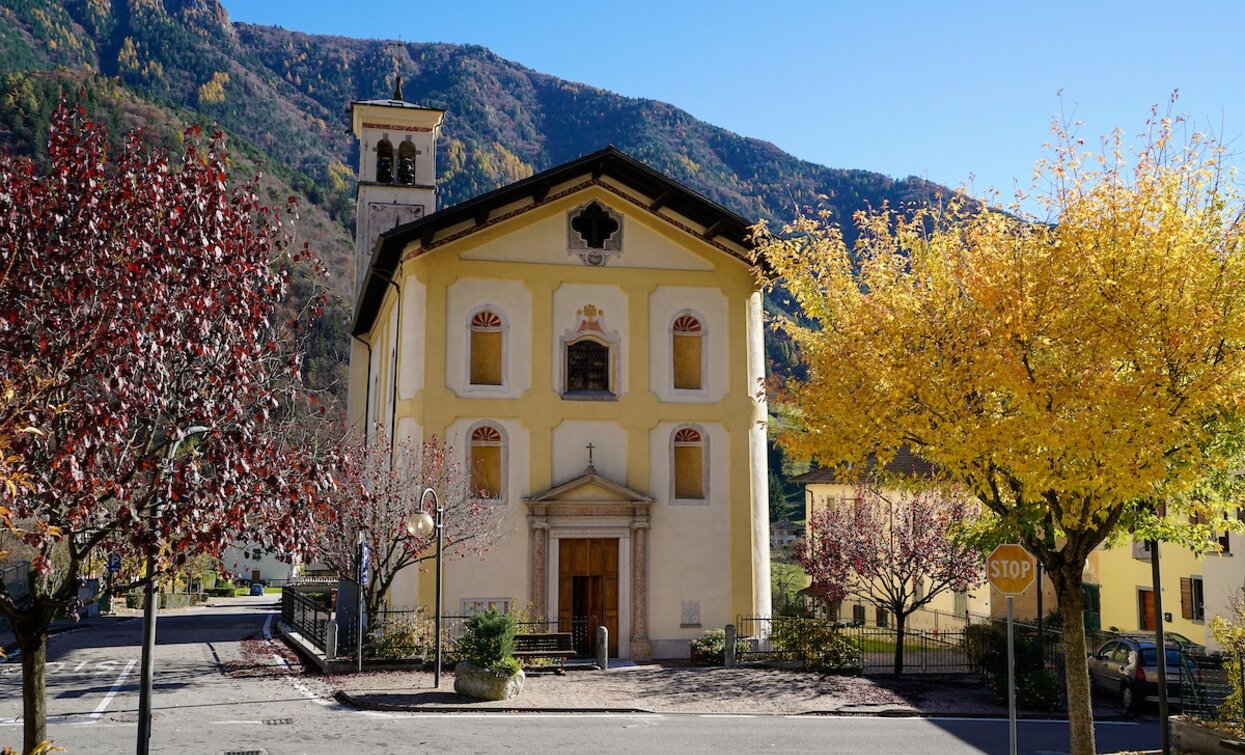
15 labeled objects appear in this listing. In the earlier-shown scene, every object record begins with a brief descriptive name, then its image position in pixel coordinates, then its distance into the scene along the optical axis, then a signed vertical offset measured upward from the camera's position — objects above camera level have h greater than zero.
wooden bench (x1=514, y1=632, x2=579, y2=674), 25.03 -2.19
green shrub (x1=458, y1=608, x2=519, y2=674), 21.14 -1.76
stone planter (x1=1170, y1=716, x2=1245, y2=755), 14.05 -2.43
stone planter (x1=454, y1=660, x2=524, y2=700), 20.98 -2.48
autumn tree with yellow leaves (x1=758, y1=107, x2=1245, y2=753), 13.43 +2.27
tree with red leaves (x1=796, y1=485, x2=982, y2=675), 30.31 -0.11
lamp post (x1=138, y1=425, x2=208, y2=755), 10.75 -1.20
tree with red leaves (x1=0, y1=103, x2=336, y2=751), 8.69 +1.50
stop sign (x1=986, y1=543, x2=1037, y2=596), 14.01 -0.27
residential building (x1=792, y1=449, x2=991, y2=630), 45.44 -2.16
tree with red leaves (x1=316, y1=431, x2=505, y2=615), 25.52 +0.80
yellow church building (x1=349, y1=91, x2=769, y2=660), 27.55 +3.91
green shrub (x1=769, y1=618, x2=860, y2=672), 25.83 -2.23
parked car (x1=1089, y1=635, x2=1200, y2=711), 22.53 -2.51
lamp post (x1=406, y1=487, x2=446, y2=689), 21.11 +0.44
